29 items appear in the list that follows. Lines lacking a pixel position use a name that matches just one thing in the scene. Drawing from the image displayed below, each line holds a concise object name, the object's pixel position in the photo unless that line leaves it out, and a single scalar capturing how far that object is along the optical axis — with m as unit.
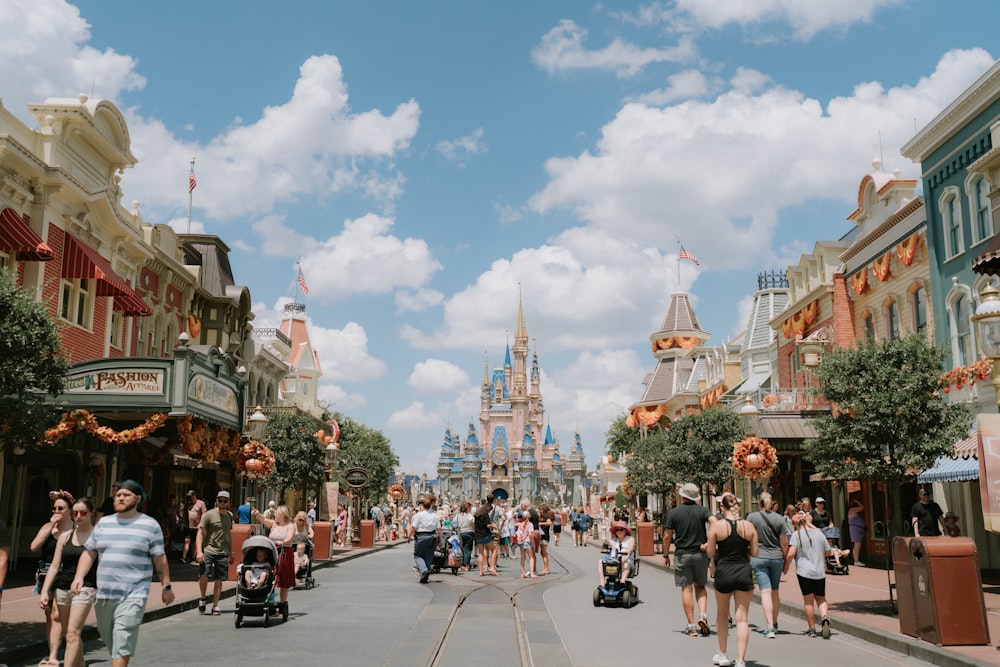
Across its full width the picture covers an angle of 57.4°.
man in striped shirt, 7.15
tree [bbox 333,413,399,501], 45.41
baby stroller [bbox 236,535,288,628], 12.29
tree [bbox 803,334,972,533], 14.66
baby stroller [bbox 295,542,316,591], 17.78
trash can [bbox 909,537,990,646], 10.22
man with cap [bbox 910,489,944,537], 15.45
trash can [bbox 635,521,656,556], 30.70
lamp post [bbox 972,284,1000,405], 10.77
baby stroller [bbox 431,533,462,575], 22.72
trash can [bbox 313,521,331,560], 26.30
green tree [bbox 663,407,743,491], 30.73
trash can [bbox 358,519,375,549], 35.88
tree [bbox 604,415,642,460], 65.59
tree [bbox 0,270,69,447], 11.91
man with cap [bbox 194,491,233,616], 13.66
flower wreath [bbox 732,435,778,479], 20.50
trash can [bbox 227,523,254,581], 17.80
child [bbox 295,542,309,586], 17.53
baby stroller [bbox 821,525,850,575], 21.30
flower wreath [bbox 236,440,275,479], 21.55
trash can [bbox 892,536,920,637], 10.97
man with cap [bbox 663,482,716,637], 11.78
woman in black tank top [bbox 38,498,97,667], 8.43
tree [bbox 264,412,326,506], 30.19
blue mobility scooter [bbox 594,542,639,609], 14.84
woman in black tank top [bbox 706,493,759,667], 9.22
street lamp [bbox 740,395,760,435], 21.23
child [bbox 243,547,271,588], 12.31
